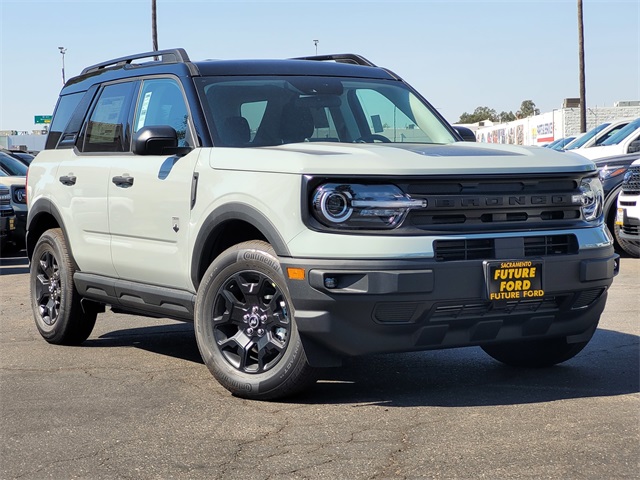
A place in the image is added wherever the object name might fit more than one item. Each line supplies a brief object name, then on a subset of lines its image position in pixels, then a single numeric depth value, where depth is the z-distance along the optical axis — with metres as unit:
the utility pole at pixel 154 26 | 38.28
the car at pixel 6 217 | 15.45
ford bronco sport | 5.16
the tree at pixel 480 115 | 133.25
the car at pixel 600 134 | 19.36
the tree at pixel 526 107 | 125.72
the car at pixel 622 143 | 15.90
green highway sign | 89.84
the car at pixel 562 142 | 25.74
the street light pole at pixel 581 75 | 38.75
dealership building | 47.34
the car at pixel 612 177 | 13.72
